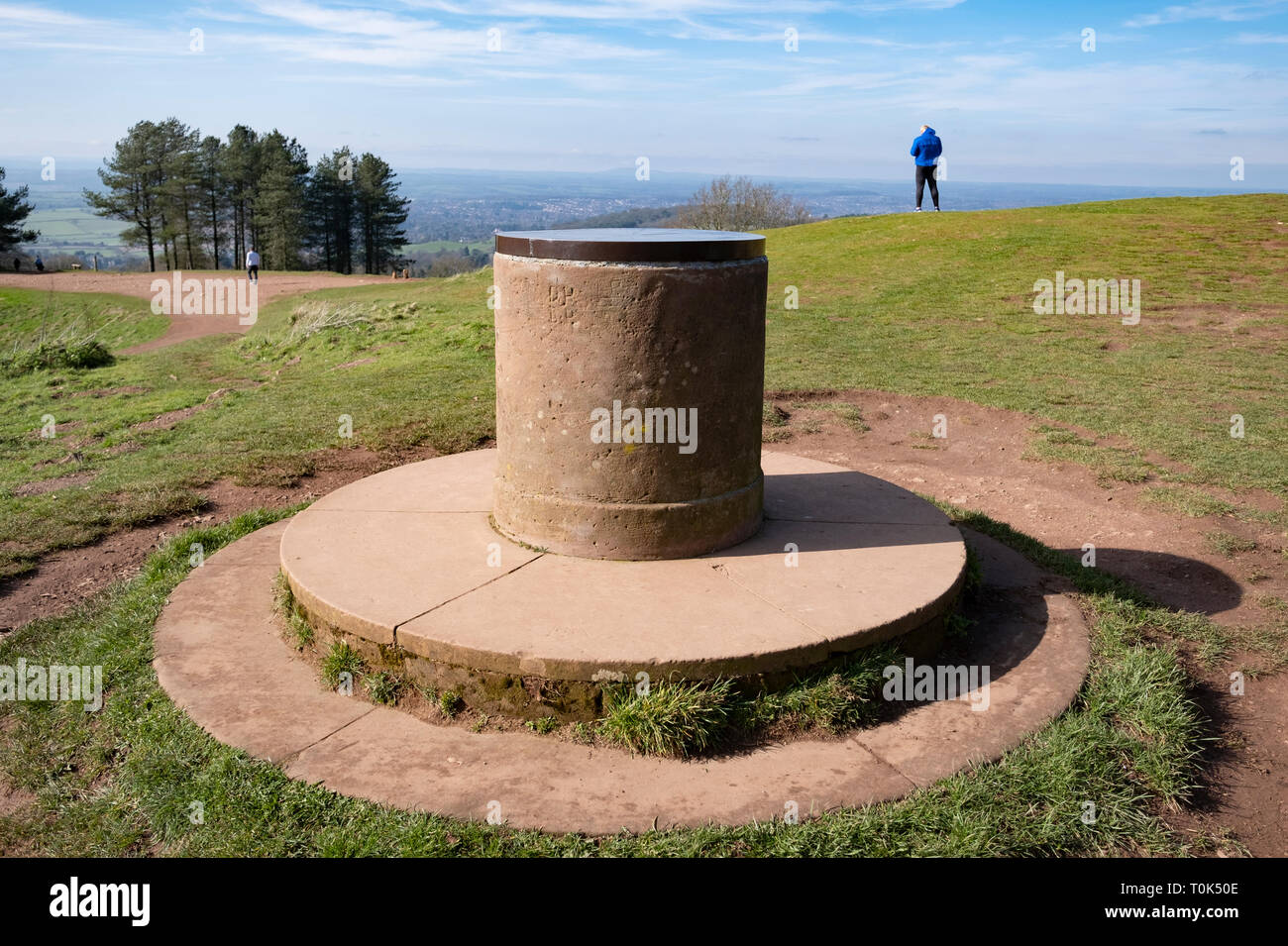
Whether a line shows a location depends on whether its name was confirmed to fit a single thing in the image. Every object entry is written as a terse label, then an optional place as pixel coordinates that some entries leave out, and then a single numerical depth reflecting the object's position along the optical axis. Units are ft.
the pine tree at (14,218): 147.02
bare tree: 187.83
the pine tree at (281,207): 153.58
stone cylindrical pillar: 15.01
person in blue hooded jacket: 64.80
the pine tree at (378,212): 173.37
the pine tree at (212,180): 166.20
